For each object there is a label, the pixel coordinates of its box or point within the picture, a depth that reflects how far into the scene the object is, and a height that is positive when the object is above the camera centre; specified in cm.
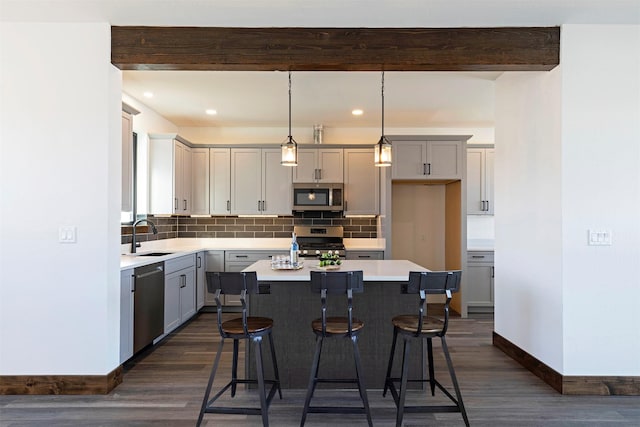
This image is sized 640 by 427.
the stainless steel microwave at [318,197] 549 +27
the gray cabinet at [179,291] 409 -86
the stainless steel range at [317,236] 555 -29
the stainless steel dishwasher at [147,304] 338 -83
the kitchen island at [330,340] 286 -83
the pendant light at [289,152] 325 +54
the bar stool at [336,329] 228 -66
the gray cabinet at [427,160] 516 +76
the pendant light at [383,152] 332 +55
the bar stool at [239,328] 227 -69
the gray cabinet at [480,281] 513 -85
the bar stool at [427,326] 227 -68
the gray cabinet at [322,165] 557 +74
